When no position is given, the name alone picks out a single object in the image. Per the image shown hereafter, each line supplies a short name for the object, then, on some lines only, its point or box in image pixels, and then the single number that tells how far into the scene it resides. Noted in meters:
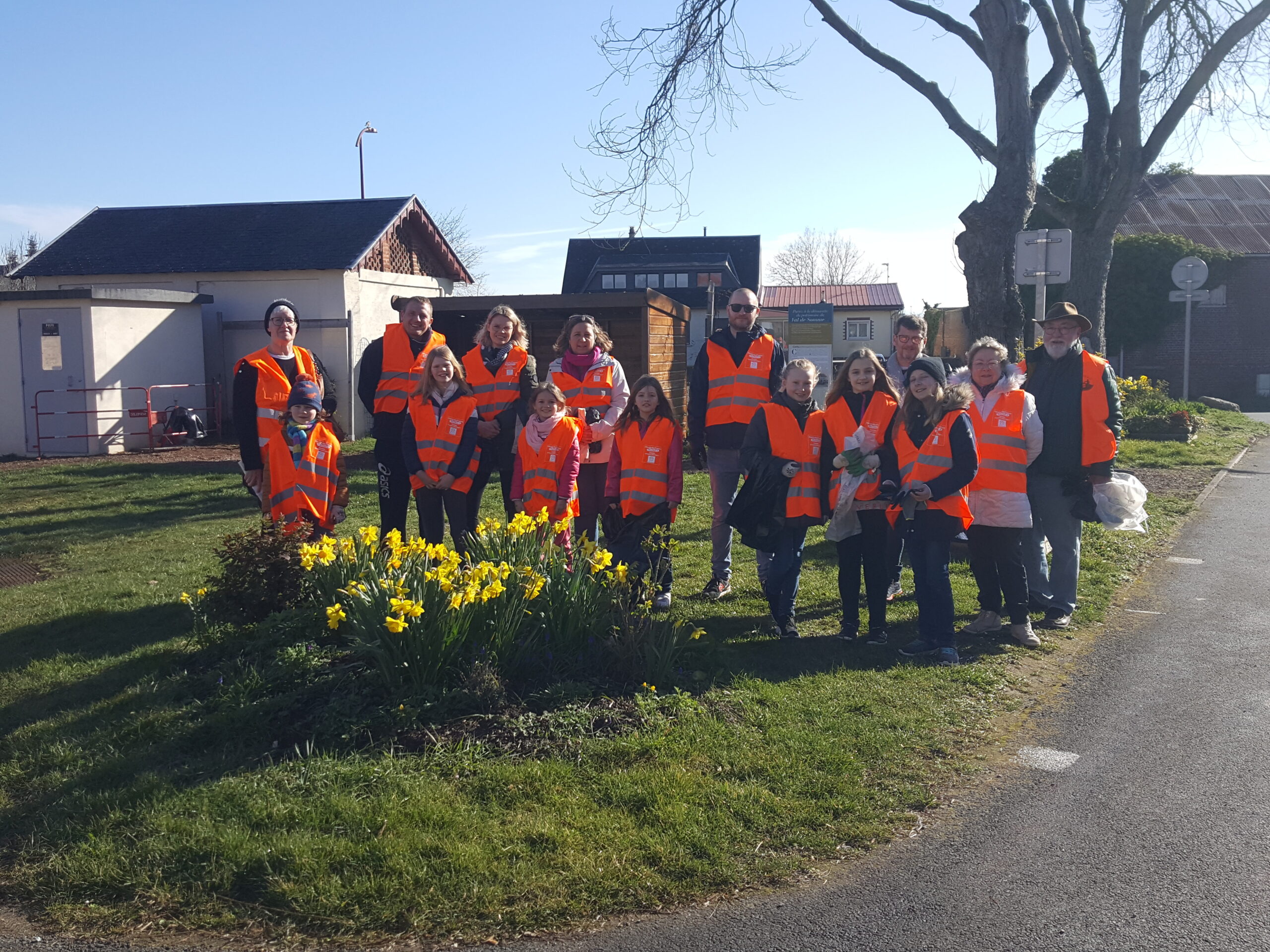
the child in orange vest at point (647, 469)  6.88
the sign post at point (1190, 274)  20.94
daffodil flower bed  4.83
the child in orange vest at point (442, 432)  6.61
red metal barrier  19.42
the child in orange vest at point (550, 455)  6.64
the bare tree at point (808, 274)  79.75
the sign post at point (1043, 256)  9.88
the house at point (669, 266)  49.47
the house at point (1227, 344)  35.81
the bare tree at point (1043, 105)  10.67
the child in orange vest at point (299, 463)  6.63
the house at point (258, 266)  22.55
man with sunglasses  7.37
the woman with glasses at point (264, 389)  6.63
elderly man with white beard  6.81
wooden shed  15.48
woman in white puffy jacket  6.58
